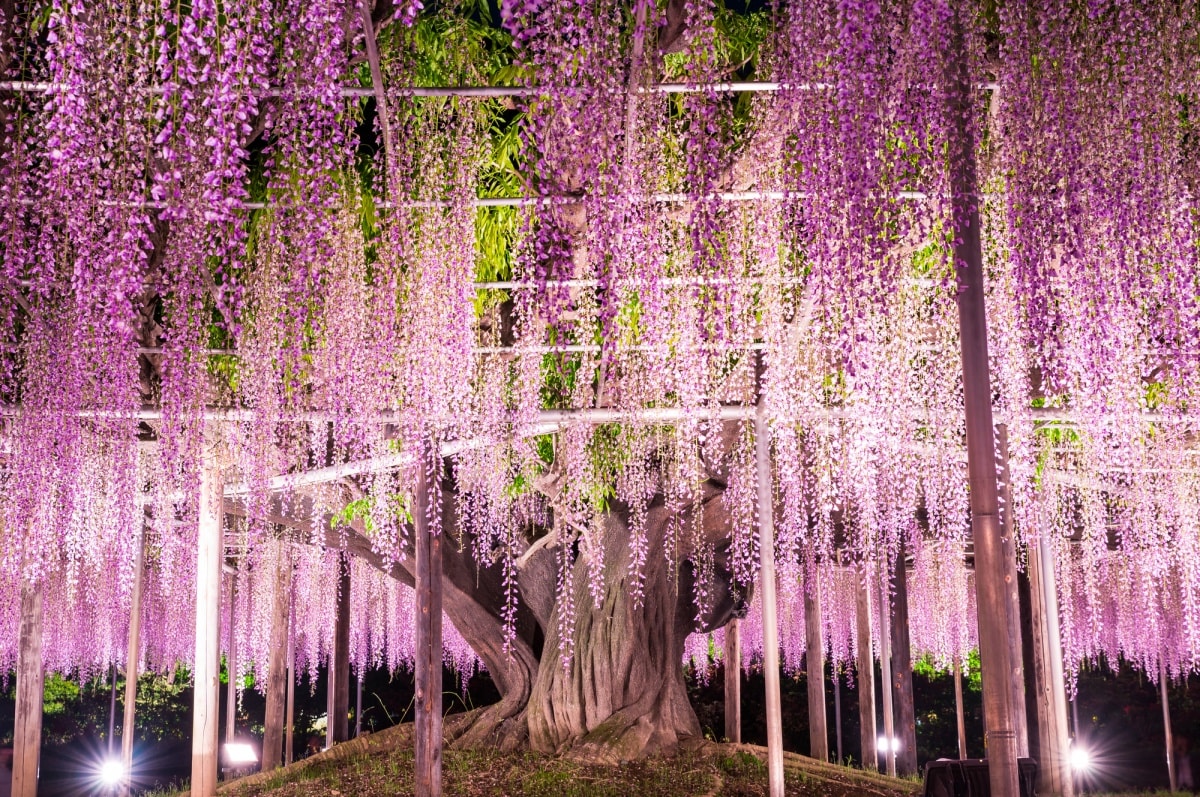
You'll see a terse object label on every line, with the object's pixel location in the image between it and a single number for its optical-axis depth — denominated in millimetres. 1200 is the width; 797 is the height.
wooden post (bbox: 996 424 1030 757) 6434
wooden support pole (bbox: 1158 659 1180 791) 12578
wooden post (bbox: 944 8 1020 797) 3363
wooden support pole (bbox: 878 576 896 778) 11097
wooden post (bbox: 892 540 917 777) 10648
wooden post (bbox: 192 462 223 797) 7188
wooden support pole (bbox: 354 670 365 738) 14288
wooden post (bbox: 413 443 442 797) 6496
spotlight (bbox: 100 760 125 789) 11992
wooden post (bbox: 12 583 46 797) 7922
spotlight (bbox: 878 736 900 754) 10997
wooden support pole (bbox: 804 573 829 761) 11102
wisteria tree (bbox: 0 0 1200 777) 3494
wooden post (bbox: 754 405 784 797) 6898
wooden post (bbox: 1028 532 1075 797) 7633
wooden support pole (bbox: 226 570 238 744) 12033
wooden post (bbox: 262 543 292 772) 11305
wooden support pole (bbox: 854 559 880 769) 11508
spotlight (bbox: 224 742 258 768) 9927
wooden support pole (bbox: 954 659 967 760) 13787
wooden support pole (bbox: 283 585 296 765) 12484
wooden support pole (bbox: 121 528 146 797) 8414
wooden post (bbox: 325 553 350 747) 11891
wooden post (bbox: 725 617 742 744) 12664
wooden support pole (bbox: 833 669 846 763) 14459
